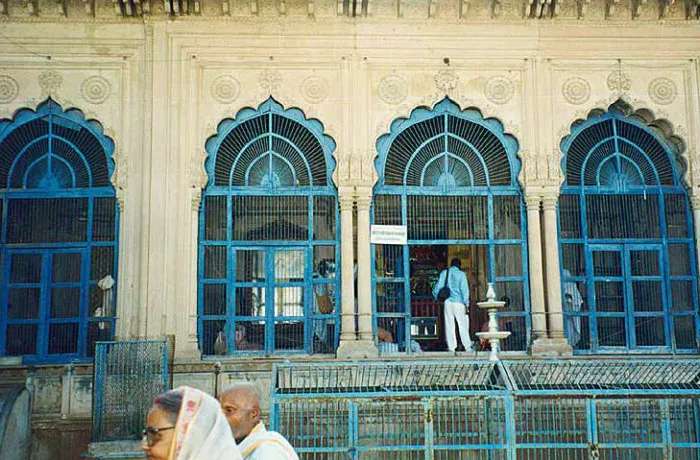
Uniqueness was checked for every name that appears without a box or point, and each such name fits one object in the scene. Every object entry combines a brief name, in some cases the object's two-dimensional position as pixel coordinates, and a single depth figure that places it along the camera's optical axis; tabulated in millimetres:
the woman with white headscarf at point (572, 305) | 10680
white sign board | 10422
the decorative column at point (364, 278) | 10133
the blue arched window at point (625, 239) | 10578
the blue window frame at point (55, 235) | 10188
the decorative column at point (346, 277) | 10148
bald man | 3508
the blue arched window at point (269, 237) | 10297
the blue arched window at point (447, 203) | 10484
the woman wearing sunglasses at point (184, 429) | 2559
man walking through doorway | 10598
